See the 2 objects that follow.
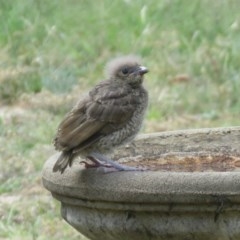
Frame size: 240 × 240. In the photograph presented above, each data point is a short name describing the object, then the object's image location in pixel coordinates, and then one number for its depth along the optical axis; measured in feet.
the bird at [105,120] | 30.45
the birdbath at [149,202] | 27.68
